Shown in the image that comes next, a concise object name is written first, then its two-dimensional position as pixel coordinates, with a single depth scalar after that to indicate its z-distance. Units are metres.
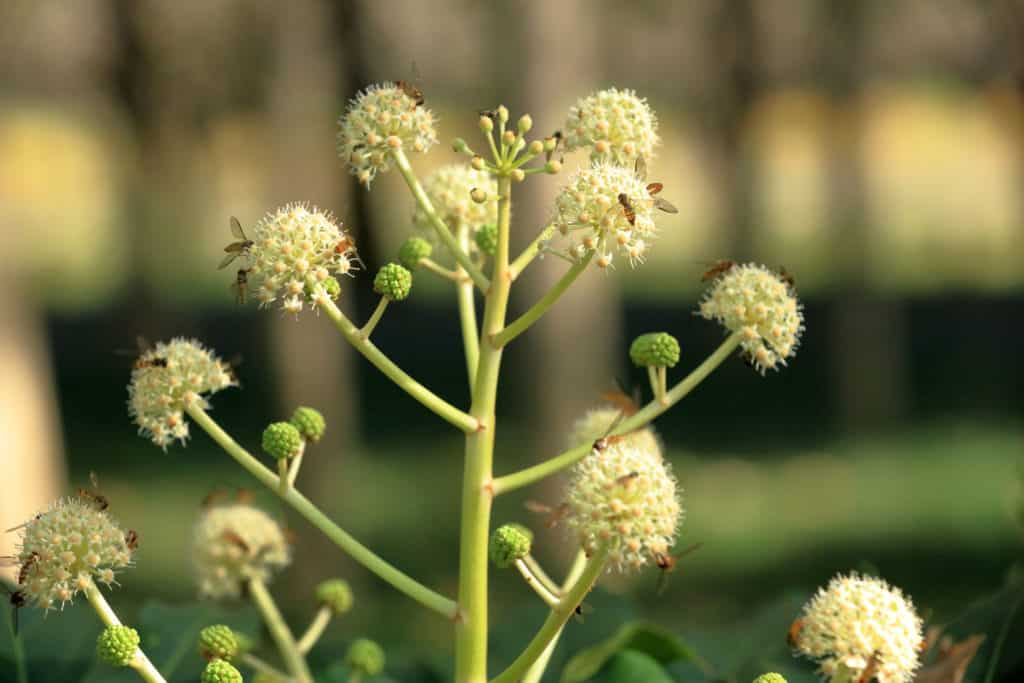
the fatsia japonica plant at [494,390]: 1.72
